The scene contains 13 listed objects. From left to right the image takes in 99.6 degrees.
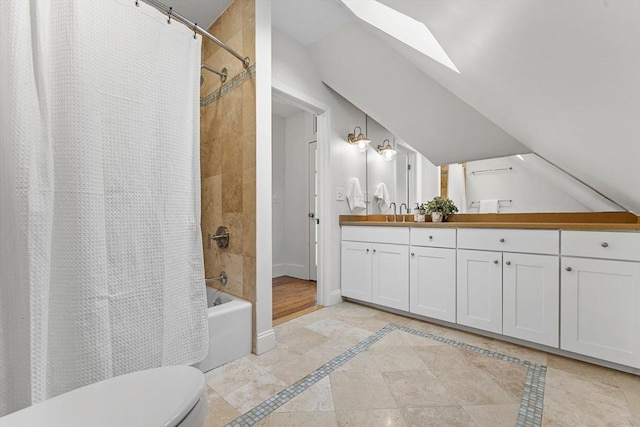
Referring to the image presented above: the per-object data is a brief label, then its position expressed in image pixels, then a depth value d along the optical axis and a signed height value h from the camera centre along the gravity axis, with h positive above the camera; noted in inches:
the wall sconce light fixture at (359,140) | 113.7 +29.8
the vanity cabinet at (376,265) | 92.3 -20.2
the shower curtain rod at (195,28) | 51.4 +39.4
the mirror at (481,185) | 77.6 +8.7
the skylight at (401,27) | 50.7 +37.5
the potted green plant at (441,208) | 92.7 +0.5
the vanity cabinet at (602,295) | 57.6 -19.4
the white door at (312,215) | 147.6 -2.6
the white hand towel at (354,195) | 114.9 +6.4
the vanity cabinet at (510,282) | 66.6 -19.6
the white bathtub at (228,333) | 62.1 -29.5
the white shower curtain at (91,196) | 34.7 +2.3
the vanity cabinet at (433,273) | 81.7 -20.2
